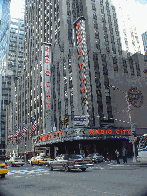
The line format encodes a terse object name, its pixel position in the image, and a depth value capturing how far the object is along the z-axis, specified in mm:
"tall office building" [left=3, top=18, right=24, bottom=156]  129250
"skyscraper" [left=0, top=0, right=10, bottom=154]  119312
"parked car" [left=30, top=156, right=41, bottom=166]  34900
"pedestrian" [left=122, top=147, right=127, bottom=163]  27291
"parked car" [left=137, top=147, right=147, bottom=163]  23058
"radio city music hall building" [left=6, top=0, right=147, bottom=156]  46534
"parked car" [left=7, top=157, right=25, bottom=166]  34719
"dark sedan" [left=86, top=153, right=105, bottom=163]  34334
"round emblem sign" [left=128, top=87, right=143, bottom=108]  55156
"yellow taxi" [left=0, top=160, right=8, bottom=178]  16475
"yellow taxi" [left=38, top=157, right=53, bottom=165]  33406
